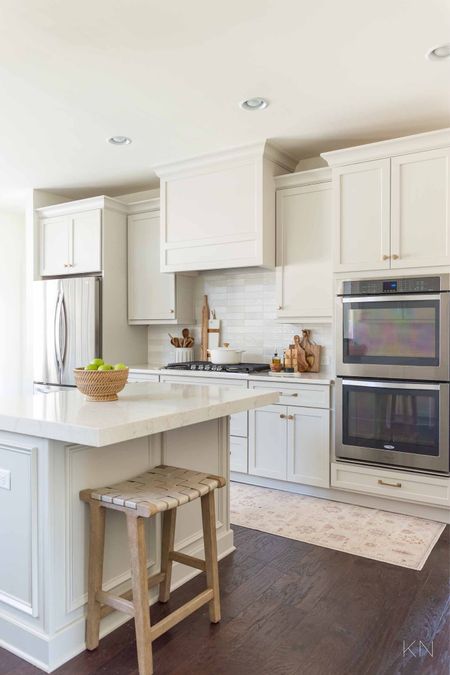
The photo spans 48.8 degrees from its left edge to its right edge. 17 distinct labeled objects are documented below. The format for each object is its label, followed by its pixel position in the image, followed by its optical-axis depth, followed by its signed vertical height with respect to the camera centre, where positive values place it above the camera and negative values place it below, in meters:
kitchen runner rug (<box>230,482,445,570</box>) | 2.72 -1.19
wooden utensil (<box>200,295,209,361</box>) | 4.67 +0.02
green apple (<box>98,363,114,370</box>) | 2.21 -0.15
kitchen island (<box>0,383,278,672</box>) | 1.77 -0.63
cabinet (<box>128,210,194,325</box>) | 4.62 +0.46
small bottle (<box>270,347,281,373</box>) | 3.91 -0.25
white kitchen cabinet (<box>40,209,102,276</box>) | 4.71 +0.88
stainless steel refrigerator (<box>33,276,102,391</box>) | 4.59 +0.05
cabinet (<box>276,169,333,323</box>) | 3.75 +0.67
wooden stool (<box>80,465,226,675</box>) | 1.70 -0.81
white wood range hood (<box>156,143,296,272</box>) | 3.83 +1.01
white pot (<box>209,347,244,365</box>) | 4.18 -0.19
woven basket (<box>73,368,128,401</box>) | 2.17 -0.22
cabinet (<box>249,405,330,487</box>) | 3.50 -0.81
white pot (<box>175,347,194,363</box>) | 4.69 -0.20
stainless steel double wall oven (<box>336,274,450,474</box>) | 3.09 -0.25
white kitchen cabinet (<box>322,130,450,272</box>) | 3.13 +0.86
